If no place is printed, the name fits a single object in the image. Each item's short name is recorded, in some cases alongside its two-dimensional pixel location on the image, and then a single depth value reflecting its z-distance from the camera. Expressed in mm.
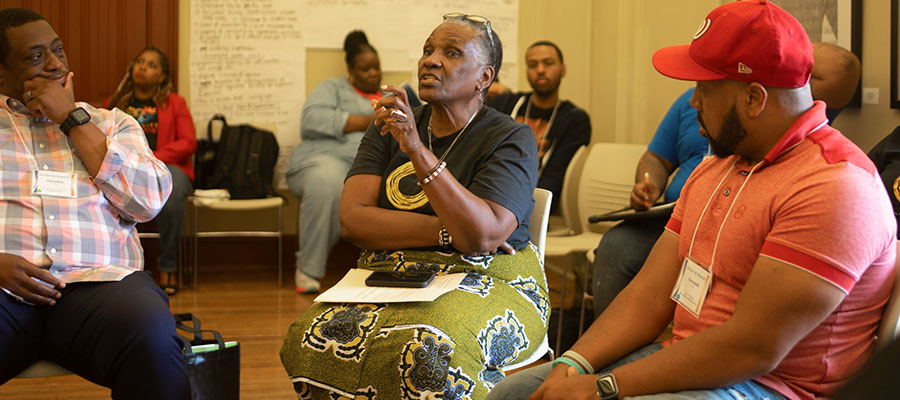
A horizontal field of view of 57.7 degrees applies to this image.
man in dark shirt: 4586
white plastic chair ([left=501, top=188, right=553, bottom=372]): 2570
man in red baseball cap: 1340
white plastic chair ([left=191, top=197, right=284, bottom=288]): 5332
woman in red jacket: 5273
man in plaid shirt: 2105
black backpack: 5516
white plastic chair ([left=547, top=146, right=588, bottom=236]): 4438
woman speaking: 2033
